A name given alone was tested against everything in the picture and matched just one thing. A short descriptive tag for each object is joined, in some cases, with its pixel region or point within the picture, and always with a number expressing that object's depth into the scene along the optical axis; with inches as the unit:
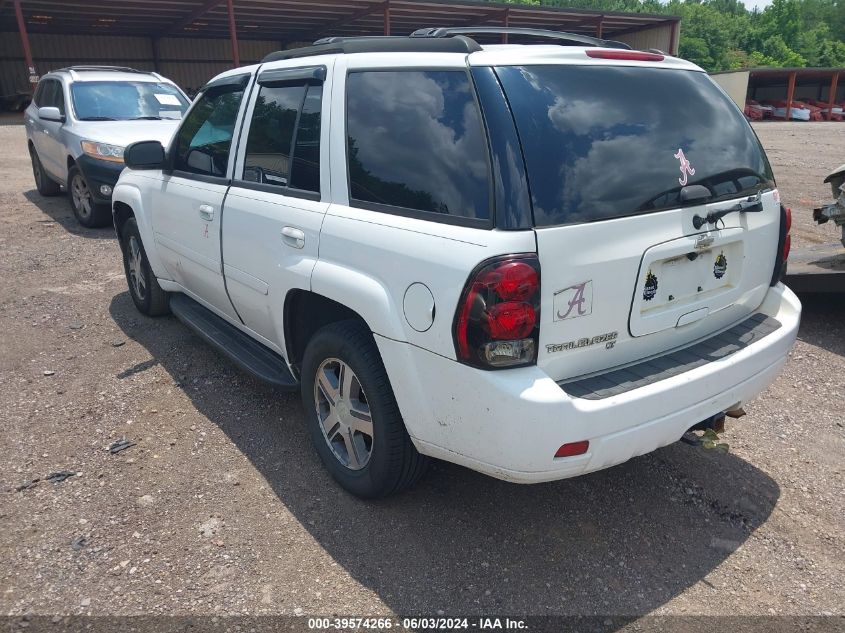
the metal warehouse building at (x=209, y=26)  977.5
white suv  93.1
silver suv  323.9
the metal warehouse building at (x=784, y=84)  1595.7
